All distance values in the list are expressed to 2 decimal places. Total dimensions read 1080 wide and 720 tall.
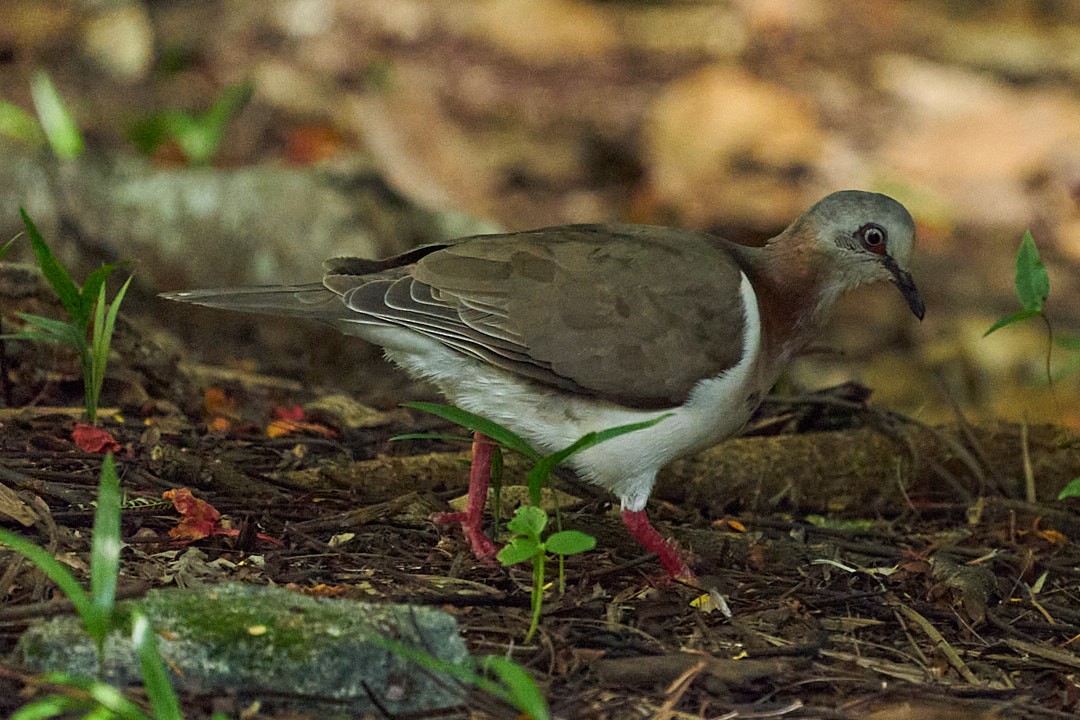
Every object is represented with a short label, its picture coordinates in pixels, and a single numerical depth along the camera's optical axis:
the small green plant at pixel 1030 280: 8.59
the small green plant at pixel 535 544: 6.55
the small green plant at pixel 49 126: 13.77
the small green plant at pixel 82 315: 8.39
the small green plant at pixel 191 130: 15.55
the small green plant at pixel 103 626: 5.12
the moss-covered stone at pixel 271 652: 5.82
